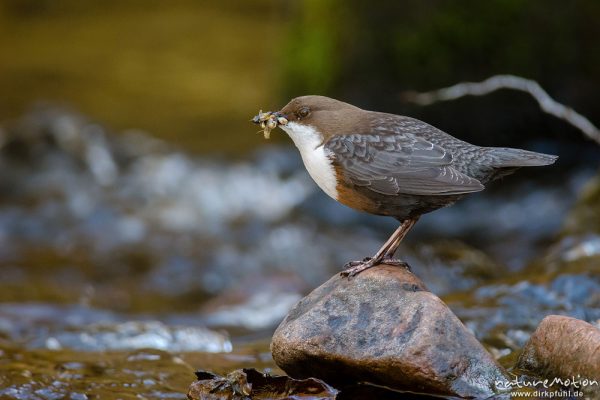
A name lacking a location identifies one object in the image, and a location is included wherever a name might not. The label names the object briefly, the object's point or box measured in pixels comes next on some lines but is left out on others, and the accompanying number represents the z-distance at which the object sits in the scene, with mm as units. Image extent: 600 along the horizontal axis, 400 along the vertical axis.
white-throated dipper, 8031
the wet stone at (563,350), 6926
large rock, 7090
